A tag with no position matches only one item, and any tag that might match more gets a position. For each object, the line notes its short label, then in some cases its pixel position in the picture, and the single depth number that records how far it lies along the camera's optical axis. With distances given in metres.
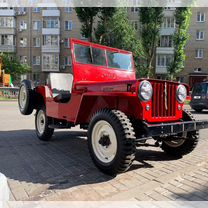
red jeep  4.04
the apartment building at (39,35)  44.50
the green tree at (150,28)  29.48
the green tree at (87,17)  27.39
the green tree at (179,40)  31.89
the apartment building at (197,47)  40.94
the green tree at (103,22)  28.47
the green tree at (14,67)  39.25
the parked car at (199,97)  16.06
